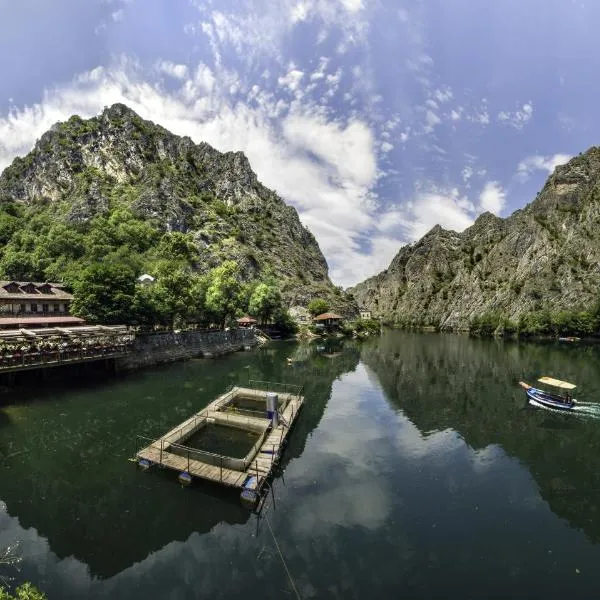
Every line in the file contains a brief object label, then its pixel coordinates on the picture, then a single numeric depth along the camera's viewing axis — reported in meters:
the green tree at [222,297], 87.81
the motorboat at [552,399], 42.50
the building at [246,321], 109.38
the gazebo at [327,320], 128.88
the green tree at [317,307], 136.12
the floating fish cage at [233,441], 23.05
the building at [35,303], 57.06
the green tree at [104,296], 59.16
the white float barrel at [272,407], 32.84
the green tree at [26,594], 7.56
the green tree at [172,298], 69.50
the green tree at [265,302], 108.00
